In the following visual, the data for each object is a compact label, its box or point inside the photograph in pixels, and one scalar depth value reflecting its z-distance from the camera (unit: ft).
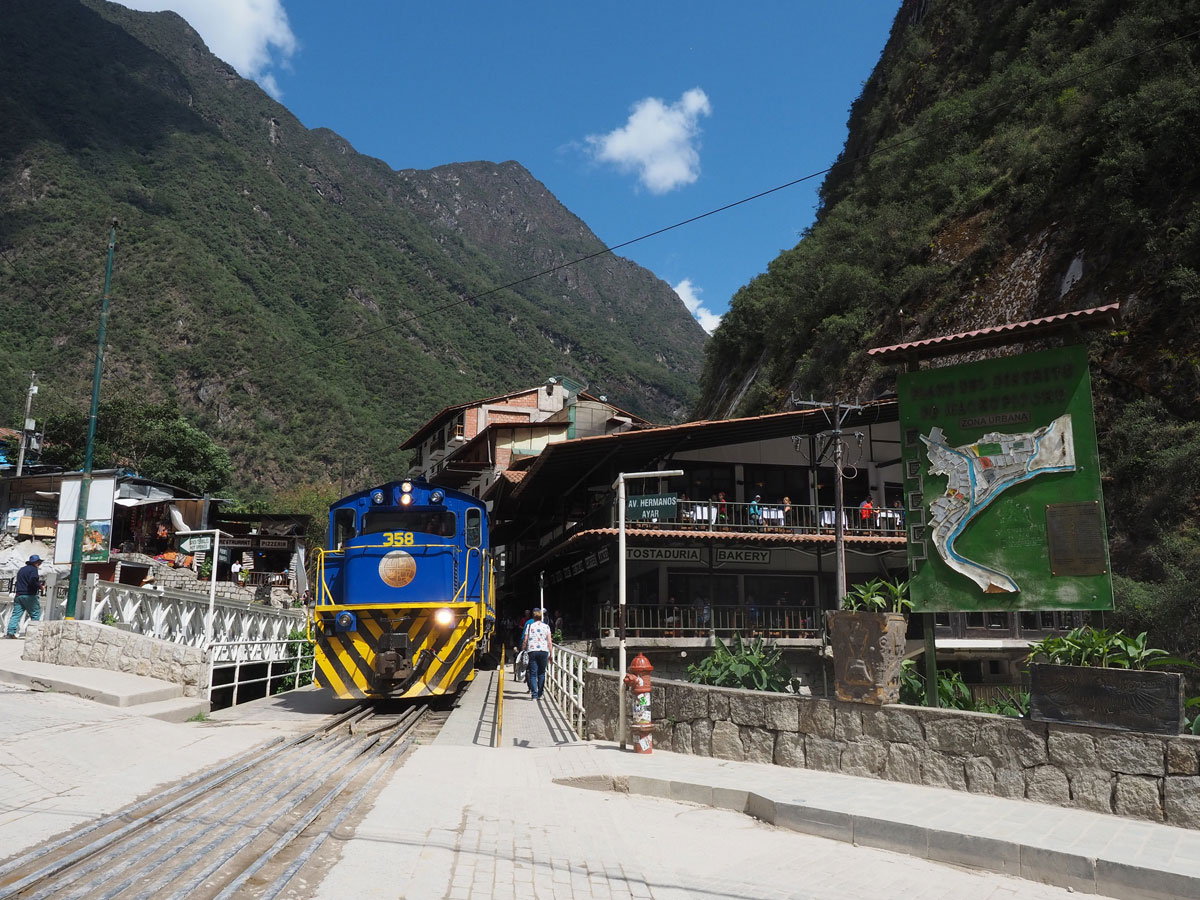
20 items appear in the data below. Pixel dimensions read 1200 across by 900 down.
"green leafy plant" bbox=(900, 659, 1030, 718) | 29.37
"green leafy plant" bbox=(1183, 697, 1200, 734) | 22.79
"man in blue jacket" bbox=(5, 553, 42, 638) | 54.03
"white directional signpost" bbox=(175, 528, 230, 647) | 50.93
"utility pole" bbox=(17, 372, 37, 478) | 132.26
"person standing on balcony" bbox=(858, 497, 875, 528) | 79.46
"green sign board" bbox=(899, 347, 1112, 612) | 26.53
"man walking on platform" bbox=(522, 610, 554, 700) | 50.66
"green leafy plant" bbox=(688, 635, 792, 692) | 34.81
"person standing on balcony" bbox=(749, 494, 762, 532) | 78.07
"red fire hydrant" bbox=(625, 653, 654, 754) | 32.09
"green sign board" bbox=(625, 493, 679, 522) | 67.10
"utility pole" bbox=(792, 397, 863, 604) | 67.87
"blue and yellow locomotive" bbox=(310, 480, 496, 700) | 44.29
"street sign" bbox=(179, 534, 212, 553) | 53.47
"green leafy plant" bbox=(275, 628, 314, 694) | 59.31
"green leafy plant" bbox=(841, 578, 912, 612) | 28.94
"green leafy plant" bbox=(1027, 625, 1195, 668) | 22.65
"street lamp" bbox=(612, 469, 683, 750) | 33.50
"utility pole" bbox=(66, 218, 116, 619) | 53.52
